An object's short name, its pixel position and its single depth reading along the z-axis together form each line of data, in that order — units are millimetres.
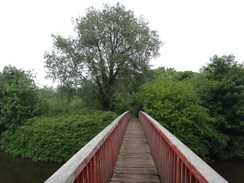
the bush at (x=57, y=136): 11969
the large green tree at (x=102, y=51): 15734
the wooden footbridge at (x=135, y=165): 1175
